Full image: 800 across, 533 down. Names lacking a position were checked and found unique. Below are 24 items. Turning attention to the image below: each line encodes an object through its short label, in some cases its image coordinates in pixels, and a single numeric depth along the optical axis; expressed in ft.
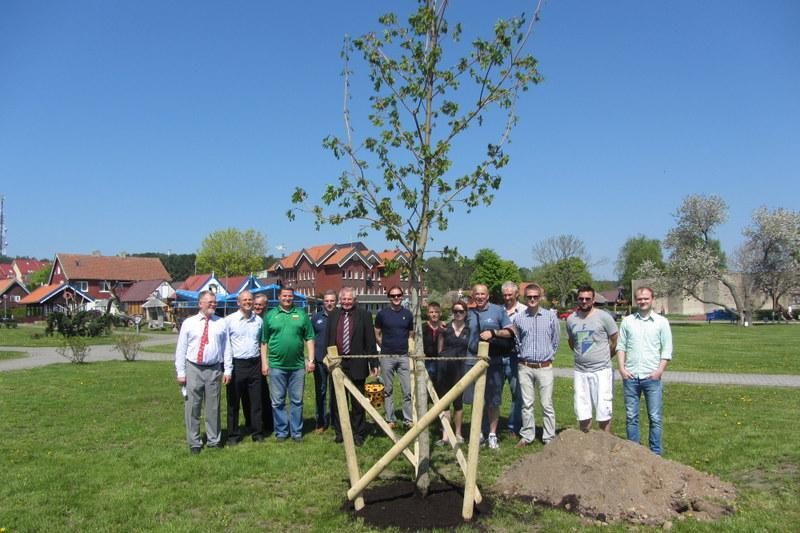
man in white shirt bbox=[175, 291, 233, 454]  24.82
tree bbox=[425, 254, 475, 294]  253.65
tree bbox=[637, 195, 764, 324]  168.96
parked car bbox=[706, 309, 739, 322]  221.99
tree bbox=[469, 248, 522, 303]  289.33
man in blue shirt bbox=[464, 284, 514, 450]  24.75
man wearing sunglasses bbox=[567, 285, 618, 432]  22.65
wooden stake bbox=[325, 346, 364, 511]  17.67
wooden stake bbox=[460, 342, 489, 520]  16.61
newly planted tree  17.48
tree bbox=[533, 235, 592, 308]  263.90
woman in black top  26.40
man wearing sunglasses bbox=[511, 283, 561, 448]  24.56
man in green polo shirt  26.21
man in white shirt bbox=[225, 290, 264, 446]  26.37
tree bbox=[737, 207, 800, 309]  165.58
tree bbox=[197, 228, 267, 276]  269.64
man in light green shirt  21.76
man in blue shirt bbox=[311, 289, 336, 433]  27.99
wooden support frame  16.49
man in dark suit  26.21
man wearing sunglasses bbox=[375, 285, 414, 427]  26.35
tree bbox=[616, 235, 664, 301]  368.89
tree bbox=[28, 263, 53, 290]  362.70
